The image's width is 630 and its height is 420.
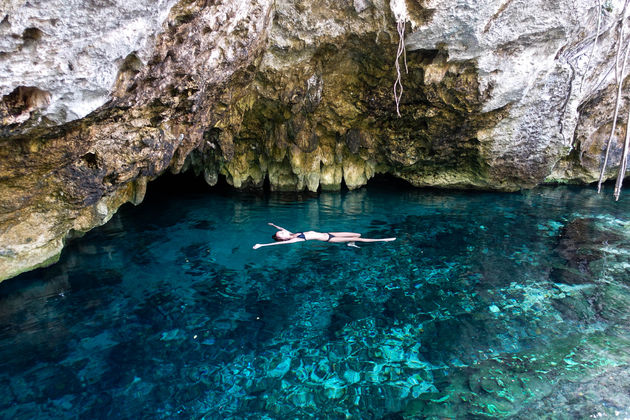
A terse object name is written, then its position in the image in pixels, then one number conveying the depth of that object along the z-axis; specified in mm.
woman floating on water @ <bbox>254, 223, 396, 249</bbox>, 8586
